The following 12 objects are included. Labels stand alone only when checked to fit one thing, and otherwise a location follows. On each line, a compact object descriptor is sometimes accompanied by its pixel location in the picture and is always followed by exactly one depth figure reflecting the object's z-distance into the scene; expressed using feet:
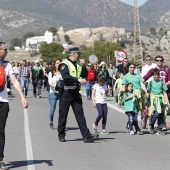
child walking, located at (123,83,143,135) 48.68
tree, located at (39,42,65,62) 609.01
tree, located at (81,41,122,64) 505.37
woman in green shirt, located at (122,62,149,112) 49.67
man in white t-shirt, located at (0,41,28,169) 32.35
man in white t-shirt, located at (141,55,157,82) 58.95
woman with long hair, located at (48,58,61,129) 51.37
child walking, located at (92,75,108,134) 49.34
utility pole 388.86
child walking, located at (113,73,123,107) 72.83
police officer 43.34
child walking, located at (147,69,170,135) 49.56
